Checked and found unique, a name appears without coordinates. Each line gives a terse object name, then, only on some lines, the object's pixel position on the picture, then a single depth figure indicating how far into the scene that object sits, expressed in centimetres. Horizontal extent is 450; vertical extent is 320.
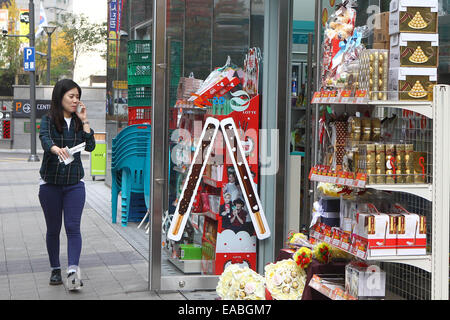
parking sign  2439
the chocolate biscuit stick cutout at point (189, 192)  640
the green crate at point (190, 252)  643
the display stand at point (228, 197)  637
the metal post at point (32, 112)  2379
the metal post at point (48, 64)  3356
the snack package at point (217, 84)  637
